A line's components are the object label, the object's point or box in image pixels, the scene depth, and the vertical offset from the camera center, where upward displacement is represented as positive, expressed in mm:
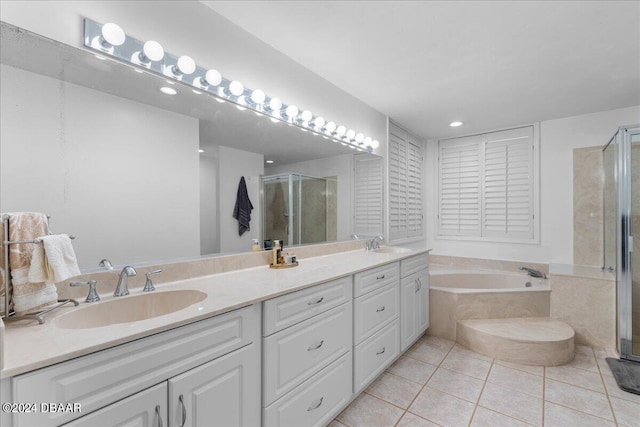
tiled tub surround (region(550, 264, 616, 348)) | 2594 -846
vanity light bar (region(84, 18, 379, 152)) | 1230 +717
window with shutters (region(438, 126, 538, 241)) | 3461 +324
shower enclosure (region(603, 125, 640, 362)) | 2379 -216
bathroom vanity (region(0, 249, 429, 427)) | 759 -501
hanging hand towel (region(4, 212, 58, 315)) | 933 -176
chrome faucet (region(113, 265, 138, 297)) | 1252 -295
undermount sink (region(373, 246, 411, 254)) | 2912 -382
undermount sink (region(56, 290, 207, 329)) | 1077 -395
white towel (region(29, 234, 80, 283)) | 940 -160
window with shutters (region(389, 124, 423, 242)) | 3357 +323
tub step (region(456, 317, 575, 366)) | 2348 -1063
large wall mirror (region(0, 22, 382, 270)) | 1092 +263
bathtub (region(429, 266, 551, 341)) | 2834 -909
